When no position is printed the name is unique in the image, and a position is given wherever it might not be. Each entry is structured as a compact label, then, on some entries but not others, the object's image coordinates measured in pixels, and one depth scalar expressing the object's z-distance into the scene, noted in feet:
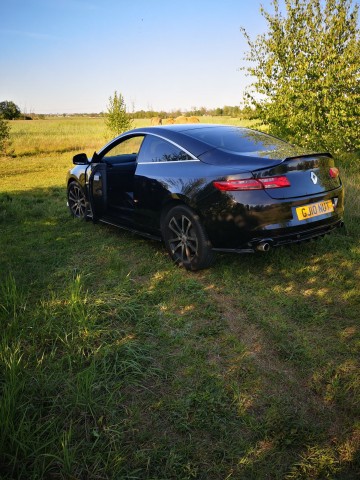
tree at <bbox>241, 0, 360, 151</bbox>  29.76
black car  11.10
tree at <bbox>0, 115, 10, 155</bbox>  58.29
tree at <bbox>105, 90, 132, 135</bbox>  70.54
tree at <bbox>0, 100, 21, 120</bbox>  61.67
